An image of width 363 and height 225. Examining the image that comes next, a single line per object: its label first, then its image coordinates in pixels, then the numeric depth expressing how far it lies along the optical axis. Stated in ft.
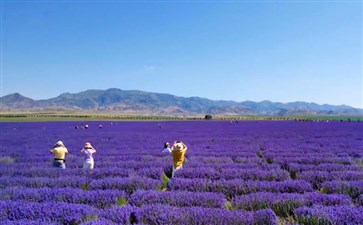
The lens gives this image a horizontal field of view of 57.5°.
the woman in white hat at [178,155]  28.35
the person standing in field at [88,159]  27.76
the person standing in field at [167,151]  39.58
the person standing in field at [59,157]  29.86
